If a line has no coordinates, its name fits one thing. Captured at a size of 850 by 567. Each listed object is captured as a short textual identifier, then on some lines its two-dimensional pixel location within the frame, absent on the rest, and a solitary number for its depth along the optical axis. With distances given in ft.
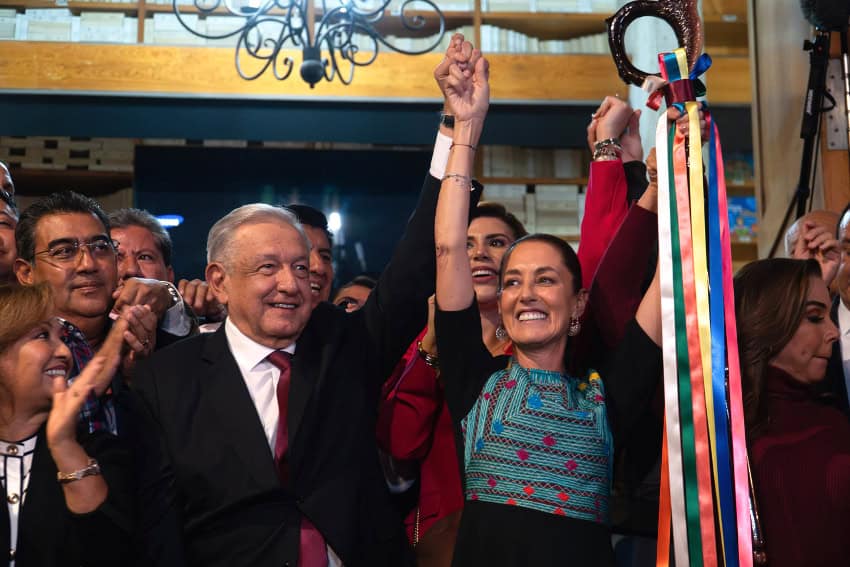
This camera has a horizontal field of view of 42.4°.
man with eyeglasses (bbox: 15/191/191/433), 7.73
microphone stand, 10.79
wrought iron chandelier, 15.96
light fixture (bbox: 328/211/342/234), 24.84
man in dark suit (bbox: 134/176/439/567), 6.48
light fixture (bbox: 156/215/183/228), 24.06
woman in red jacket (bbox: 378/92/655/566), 7.23
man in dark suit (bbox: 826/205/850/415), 7.84
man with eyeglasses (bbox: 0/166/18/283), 8.38
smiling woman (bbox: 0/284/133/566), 6.09
